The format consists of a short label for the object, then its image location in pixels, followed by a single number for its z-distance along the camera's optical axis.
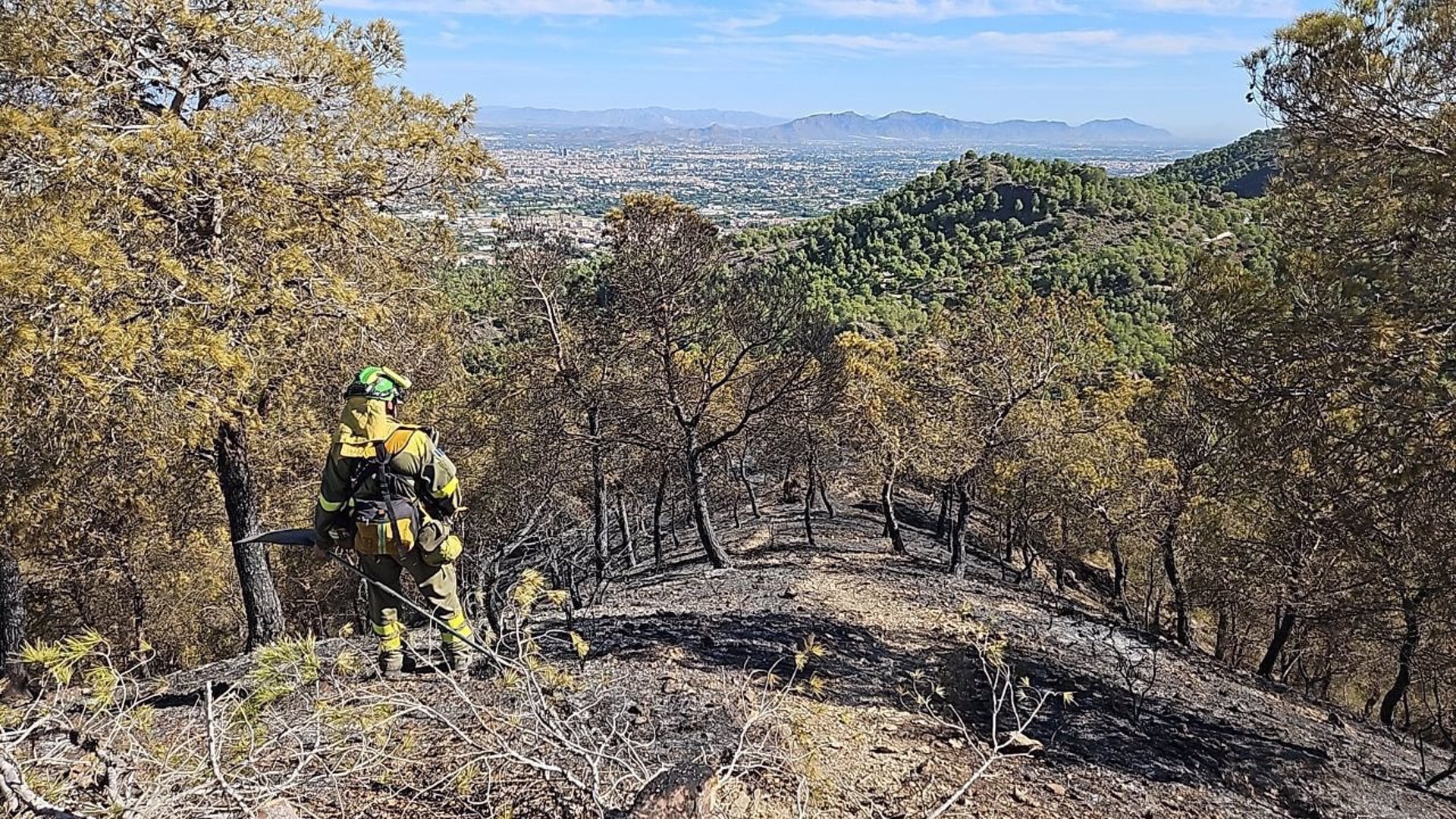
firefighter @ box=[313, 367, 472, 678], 4.96
